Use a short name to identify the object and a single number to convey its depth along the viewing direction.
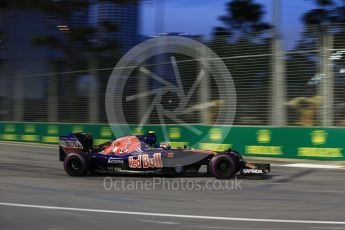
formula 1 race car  11.57
